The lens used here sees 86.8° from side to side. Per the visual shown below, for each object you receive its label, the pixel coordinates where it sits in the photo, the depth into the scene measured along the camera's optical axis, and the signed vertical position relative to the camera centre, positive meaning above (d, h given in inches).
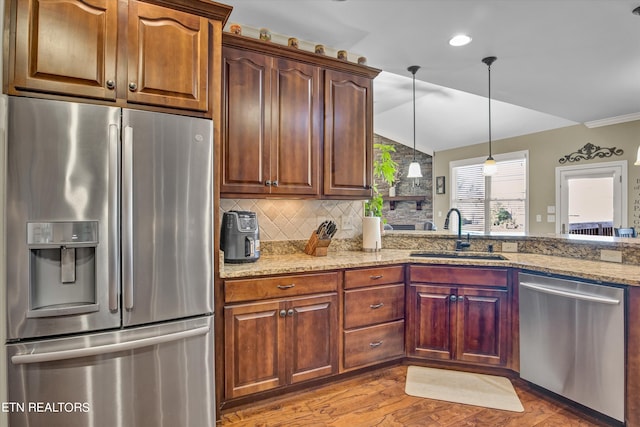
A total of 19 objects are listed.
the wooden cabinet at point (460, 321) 96.9 -31.4
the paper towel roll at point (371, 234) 118.1 -6.8
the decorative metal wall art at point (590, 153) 199.9 +37.8
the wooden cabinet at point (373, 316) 94.9 -29.5
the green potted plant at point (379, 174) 126.9 +16.5
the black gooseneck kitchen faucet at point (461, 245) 118.7 -10.6
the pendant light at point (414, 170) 211.5 +28.1
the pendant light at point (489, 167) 168.1 +23.7
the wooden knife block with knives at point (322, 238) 105.7 -7.3
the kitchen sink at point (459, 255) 110.5 -13.5
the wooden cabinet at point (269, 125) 92.6 +26.0
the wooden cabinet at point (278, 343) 80.8 -32.4
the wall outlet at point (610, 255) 94.0 -11.5
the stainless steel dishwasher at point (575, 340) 74.8 -30.2
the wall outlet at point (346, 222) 123.3 -2.7
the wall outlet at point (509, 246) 115.9 -11.0
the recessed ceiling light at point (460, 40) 109.6 +57.9
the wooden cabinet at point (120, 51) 60.5 +32.3
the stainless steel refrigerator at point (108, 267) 57.2 -9.7
